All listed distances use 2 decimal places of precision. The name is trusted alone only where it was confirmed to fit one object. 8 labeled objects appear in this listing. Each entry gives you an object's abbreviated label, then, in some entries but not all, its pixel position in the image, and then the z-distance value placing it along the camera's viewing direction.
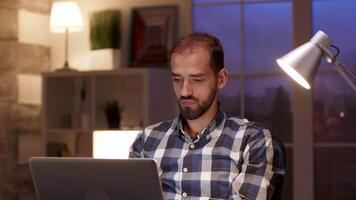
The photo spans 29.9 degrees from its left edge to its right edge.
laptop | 1.56
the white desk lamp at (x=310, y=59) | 1.84
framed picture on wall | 4.71
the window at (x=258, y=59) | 4.55
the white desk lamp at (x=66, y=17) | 4.74
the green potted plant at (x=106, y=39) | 4.81
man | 1.92
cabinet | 4.57
